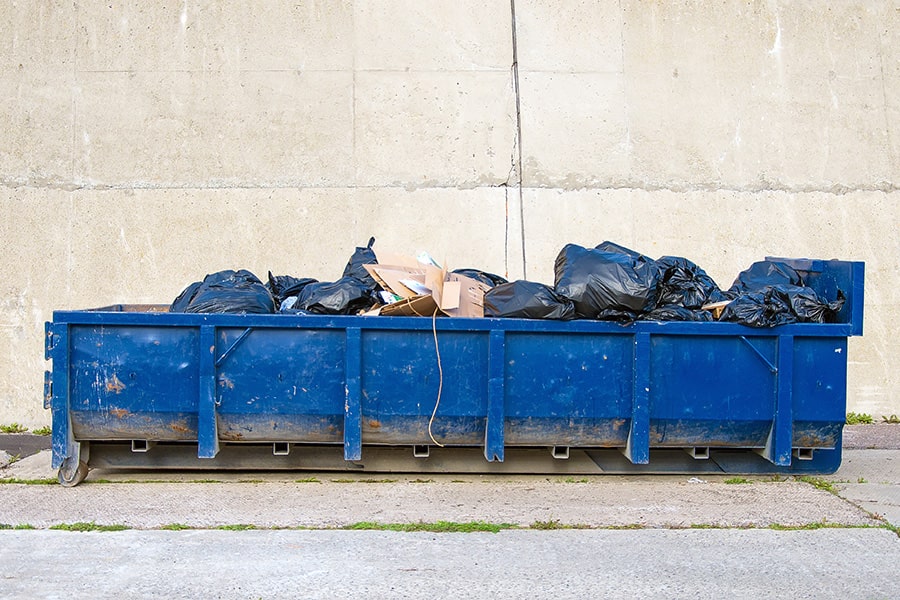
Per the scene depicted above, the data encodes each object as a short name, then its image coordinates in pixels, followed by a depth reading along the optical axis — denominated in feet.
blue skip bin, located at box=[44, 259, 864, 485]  19.08
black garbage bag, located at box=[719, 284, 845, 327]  19.38
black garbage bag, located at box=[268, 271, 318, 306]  22.20
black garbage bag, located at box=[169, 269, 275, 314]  19.81
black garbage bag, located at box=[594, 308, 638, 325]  19.08
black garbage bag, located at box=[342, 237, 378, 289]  20.72
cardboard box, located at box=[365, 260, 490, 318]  19.29
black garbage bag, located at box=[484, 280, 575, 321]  19.16
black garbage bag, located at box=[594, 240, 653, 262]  20.51
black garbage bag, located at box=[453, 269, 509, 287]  22.80
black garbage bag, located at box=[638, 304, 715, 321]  19.77
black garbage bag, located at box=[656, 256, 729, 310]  20.45
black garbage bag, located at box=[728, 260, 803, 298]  21.27
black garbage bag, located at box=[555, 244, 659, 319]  18.99
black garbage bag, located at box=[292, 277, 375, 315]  19.61
